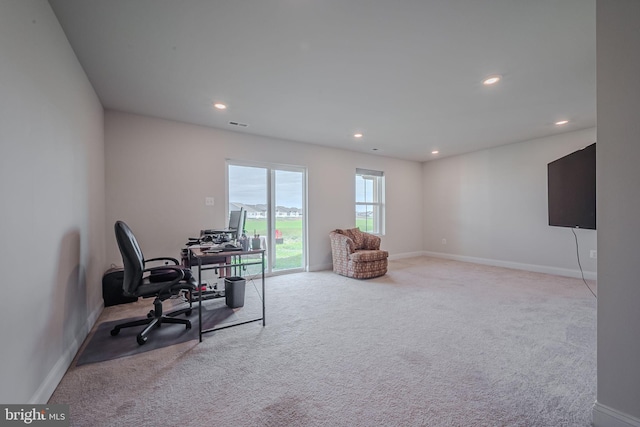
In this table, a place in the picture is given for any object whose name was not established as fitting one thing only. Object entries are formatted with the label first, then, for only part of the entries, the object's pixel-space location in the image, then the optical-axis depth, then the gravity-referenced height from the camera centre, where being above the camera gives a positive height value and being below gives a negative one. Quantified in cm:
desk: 246 -46
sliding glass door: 452 +11
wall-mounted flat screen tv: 264 +23
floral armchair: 458 -78
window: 603 +25
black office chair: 227 -66
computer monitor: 342 -10
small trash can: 323 -100
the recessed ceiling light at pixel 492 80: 267 +137
